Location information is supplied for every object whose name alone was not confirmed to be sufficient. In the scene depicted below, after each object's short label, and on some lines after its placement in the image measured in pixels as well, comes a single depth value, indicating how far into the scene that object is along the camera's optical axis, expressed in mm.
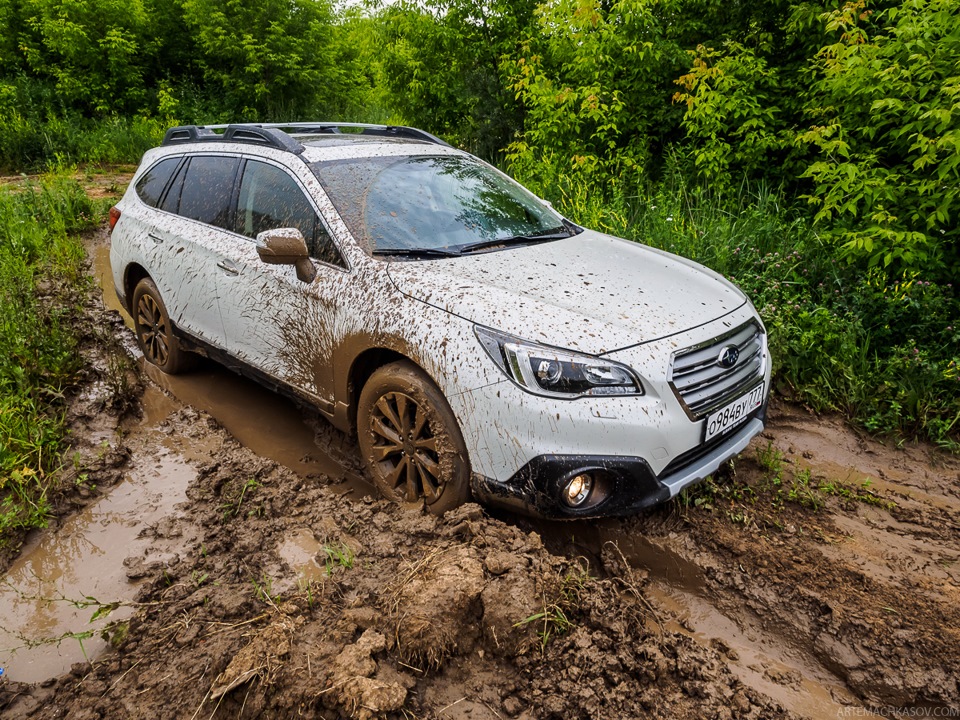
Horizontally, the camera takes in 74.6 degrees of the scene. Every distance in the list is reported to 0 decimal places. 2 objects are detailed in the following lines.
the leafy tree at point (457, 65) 9438
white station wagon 2455
